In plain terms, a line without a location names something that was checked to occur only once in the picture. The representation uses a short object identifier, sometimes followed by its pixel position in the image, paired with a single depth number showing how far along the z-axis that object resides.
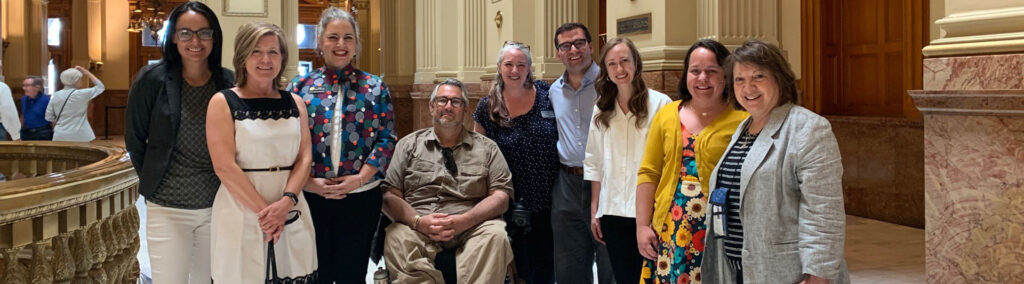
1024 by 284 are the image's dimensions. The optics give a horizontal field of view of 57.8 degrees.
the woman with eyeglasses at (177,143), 3.42
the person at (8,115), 9.44
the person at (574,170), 4.38
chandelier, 21.75
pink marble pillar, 3.73
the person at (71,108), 9.58
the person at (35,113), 10.19
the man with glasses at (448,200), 4.25
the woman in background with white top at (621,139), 3.86
